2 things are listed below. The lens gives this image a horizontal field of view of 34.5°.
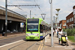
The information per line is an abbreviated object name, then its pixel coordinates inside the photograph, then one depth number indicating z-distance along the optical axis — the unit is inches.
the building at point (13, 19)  1359.0
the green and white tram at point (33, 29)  660.7
